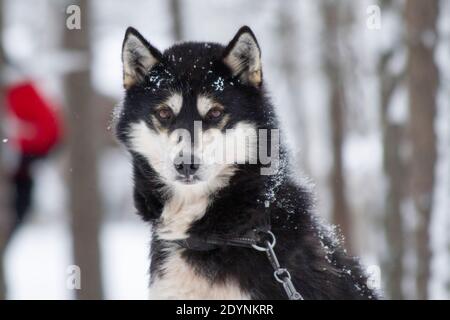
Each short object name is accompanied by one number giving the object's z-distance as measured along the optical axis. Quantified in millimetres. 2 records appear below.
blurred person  6766
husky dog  3742
